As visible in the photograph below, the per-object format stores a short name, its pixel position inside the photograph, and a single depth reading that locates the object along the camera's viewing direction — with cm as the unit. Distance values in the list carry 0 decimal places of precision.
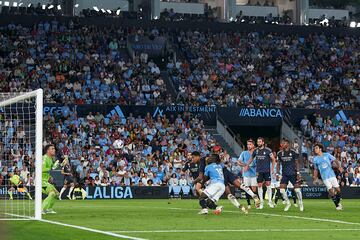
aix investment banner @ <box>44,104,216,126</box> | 4406
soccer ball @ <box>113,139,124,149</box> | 4262
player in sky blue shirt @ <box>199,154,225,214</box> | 2111
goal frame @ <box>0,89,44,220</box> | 1878
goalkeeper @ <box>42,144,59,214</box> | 2108
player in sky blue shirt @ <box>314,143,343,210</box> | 2528
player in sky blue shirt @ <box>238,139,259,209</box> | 2694
